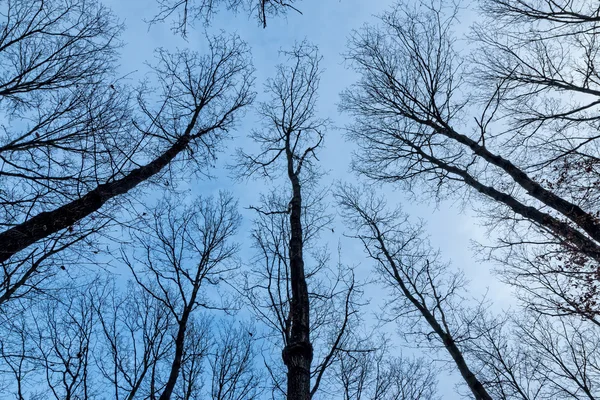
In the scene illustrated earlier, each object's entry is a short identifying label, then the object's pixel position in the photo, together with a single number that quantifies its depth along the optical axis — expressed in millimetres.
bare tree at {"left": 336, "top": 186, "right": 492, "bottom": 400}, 7824
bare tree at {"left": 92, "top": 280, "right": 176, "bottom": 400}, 7261
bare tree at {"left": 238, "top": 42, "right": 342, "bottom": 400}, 3932
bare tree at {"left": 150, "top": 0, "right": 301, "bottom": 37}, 4254
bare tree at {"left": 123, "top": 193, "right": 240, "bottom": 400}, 6727
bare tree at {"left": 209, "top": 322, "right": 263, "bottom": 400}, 10227
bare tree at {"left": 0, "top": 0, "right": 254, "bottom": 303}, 4238
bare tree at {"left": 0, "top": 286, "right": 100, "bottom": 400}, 6956
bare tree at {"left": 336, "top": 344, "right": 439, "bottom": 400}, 10336
